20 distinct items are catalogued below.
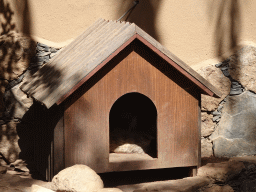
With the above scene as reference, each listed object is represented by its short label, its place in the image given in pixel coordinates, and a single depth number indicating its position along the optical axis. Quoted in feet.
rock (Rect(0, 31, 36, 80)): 23.20
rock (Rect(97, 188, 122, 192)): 16.72
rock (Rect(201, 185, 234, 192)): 18.08
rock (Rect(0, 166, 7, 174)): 20.88
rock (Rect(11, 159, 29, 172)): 21.76
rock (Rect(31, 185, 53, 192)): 16.74
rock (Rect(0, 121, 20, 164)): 23.32
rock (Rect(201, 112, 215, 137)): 24.18
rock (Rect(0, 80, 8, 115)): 23.25
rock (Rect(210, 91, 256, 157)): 24.14
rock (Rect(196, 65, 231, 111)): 24.12
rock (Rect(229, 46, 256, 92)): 24.29
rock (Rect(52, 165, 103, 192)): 16.63
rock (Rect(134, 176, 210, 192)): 18.35
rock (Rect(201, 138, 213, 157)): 24.27
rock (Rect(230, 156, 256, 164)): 22.12
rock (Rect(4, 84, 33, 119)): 23.31
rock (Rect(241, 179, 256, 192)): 19.23
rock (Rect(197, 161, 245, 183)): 19.61
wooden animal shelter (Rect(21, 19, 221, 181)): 17.67
